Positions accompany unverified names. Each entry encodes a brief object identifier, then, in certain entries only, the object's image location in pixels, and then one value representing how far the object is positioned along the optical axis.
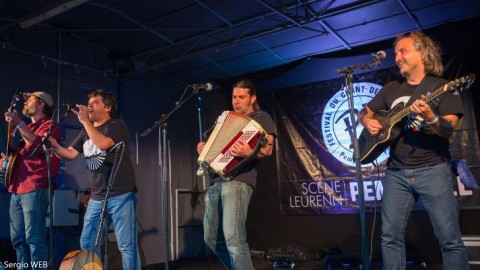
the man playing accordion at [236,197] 3.05
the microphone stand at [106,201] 2.96
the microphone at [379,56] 3.06
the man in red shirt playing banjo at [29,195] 3.63
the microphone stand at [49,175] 3.10
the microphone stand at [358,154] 2.80
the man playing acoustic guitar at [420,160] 2.38
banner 6.51
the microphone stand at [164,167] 3.68
